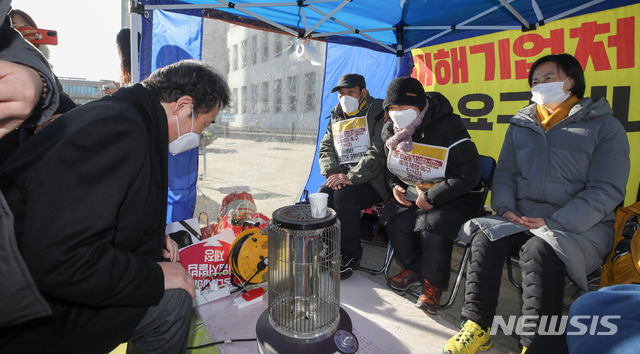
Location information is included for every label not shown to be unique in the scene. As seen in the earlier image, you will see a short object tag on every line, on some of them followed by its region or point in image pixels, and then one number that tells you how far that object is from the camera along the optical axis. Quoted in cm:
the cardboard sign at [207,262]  246
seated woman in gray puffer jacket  177
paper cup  168
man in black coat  95
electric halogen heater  160
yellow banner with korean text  288
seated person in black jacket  232
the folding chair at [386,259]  281
